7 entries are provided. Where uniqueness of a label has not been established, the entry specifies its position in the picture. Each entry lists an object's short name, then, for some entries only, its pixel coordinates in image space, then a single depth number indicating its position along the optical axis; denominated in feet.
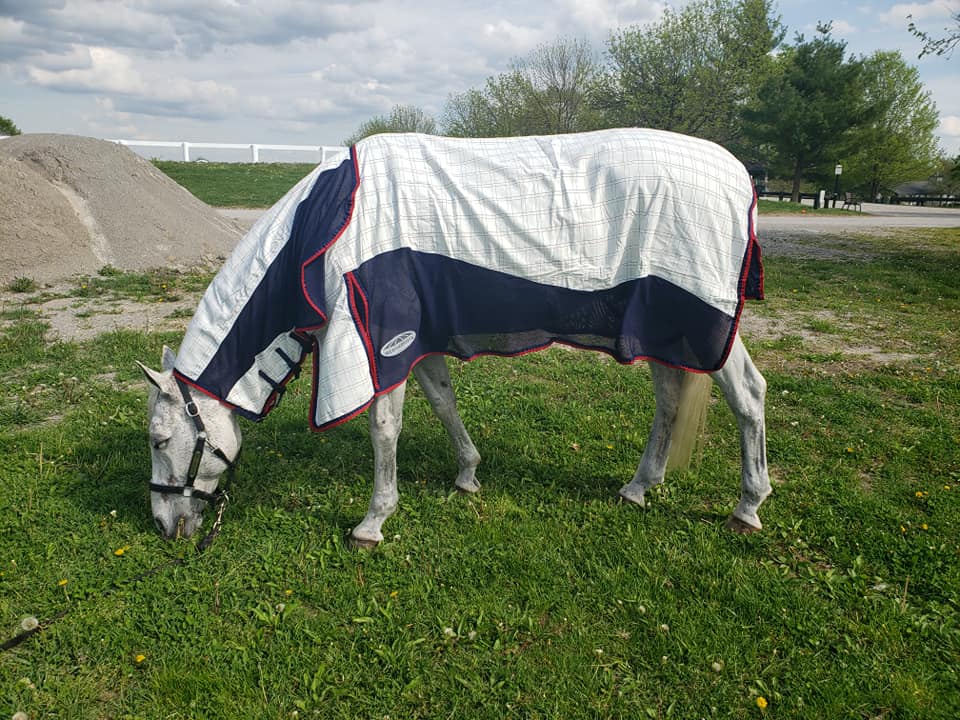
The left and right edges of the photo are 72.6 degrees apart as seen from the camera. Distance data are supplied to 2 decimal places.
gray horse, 10.58
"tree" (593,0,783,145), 121.70
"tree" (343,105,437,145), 145.38
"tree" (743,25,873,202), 118.32
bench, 120.88
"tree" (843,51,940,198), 125.49
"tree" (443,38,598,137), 127.34
